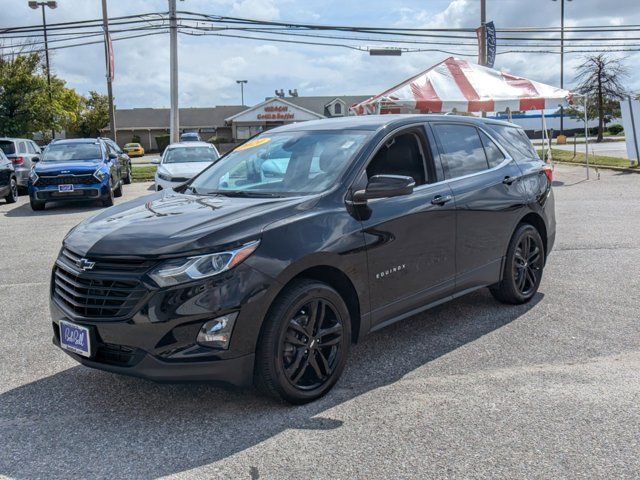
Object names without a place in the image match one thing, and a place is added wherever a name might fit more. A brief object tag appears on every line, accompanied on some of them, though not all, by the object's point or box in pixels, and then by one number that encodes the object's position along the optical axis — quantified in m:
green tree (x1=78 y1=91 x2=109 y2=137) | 67.88
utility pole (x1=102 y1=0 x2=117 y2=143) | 27.14
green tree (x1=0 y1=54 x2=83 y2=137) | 27.30
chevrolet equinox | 3.41
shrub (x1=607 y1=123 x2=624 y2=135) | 66.03
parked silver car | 17.91
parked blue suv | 14.02
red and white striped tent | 17.30
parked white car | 14.88
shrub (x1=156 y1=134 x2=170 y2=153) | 62.75
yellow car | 56.38
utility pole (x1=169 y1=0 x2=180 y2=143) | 26.00
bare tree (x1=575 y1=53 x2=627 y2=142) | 47.25
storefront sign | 63.59
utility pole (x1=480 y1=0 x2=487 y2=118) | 24.73
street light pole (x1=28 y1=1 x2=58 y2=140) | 39.69
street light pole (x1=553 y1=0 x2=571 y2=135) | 49.94
